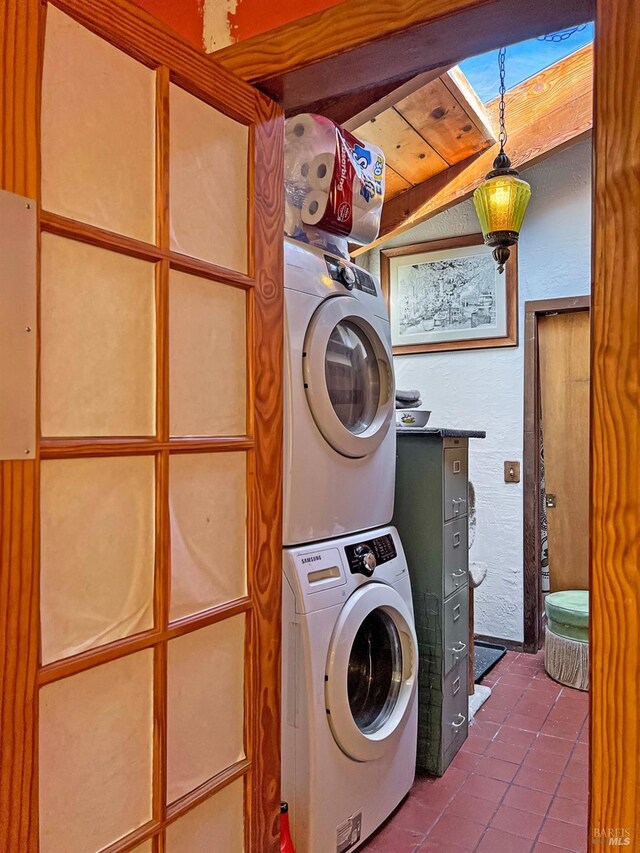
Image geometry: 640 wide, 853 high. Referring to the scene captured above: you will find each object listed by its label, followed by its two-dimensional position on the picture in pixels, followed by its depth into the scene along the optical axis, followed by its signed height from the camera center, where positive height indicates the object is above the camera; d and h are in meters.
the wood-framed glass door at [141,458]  0.83 -0.05
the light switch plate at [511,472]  3.38 -0.24
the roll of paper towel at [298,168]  1.86 +0.81
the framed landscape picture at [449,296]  3.41 +0.77
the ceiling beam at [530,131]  2.68 +1.36
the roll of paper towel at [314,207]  1.86 +0.68
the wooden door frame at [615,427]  0.87 +0.00
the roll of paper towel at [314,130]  1.84 +0.90
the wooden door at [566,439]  3.35 -0.05
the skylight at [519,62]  2.46 +1.55
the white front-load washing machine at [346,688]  1.62 -0.77
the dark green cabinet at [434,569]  2.22 -0.52
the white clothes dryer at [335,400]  1.66 +0.09
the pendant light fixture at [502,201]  2.45 +0.92
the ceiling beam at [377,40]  1.00 +0.68
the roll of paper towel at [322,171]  1.84 +0.78
